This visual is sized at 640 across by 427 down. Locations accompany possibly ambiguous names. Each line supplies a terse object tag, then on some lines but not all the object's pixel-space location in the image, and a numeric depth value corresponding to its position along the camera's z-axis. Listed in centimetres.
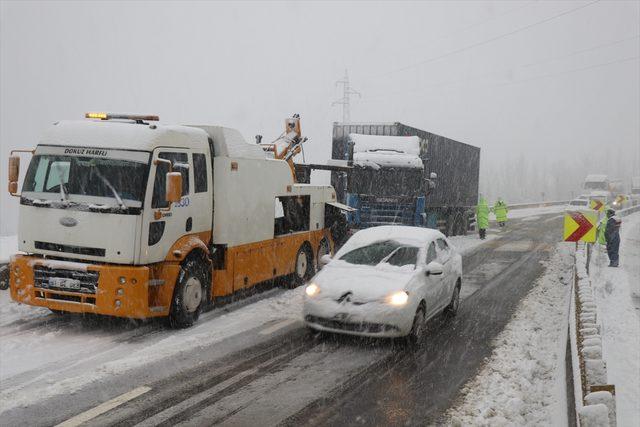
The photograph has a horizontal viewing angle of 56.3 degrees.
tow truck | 814
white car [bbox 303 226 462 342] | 806
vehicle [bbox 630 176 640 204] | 6770
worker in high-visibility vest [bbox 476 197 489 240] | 2492
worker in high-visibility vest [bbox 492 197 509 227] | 3105
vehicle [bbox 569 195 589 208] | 4306
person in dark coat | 1688
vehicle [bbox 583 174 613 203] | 5722
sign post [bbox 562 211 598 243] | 1416
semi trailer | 1930
